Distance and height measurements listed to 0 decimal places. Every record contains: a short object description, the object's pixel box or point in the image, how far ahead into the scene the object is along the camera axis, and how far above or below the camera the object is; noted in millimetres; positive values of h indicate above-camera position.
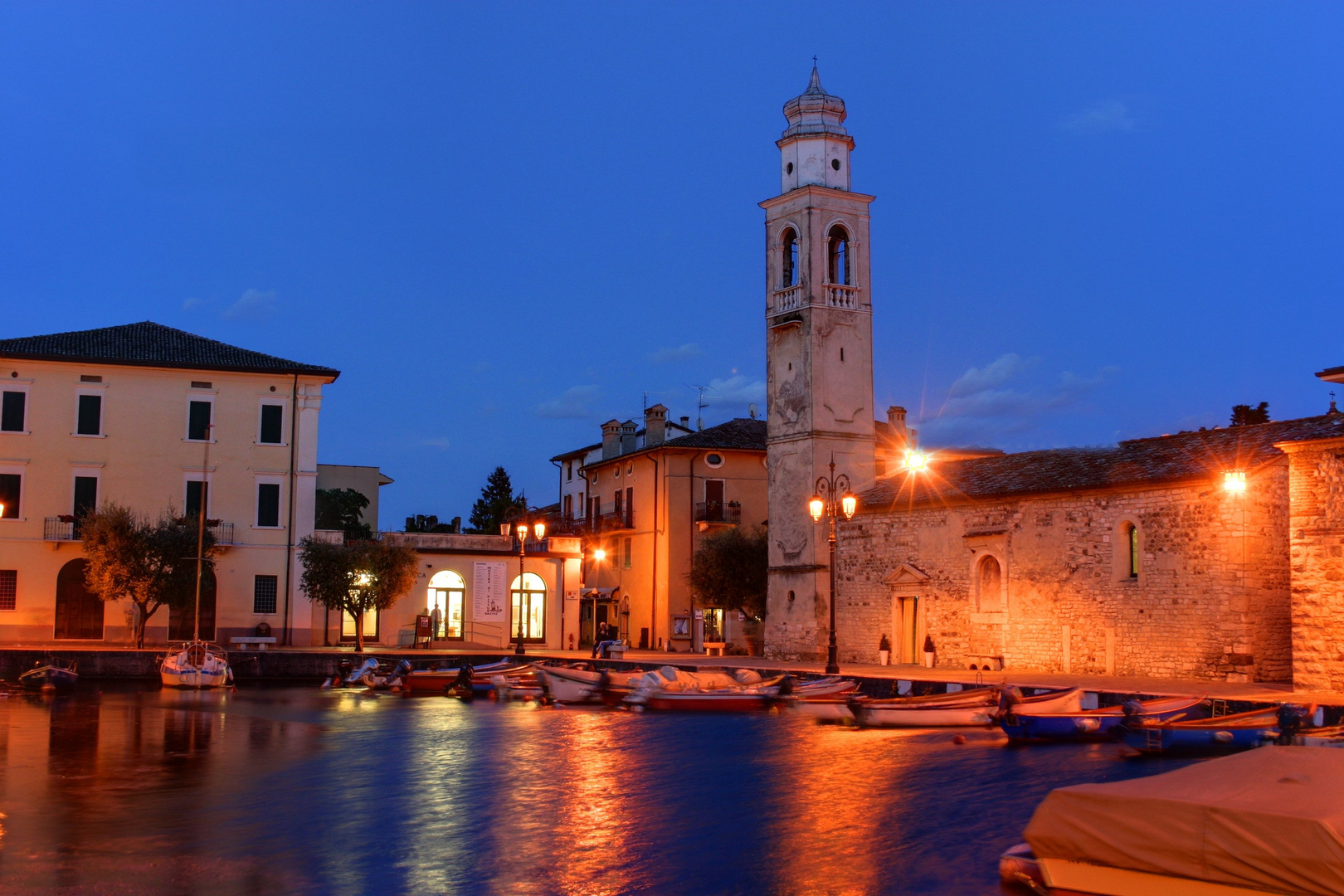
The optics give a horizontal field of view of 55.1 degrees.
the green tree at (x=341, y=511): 61844 +3504
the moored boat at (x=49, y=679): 34625 -2611
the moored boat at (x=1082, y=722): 20125 -2131
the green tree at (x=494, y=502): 83500 +5467
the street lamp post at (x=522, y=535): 38594 +1480
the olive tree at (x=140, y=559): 39938 +710
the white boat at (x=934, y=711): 23359 -2262
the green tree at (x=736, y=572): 43312 +456
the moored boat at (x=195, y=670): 35125 -2408
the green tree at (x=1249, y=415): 50562 +6908
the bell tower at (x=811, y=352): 38094 +6983
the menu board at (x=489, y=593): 46162 -334
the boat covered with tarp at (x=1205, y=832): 8484 -1684
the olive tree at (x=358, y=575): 41938 +262
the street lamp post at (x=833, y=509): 29953 +1814
